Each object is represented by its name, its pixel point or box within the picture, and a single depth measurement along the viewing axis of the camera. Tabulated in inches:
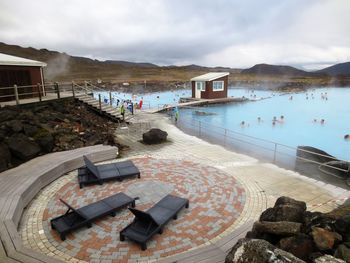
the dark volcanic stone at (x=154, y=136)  442.6
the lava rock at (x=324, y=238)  114.7
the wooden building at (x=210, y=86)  1151.6
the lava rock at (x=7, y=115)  372.4
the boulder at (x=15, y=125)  343.9
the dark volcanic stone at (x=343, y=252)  103.9
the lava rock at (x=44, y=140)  346.6
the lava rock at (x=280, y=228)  126.3
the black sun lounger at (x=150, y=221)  169.2
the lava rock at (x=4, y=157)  281.7
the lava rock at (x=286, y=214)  144.3
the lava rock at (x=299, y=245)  115.0
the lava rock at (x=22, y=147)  310.0
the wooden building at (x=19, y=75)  511.5
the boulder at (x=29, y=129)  357.3
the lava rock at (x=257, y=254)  101.5
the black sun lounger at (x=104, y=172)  267.7
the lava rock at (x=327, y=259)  102.0
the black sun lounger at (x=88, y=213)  182.9
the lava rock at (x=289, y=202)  153.2
